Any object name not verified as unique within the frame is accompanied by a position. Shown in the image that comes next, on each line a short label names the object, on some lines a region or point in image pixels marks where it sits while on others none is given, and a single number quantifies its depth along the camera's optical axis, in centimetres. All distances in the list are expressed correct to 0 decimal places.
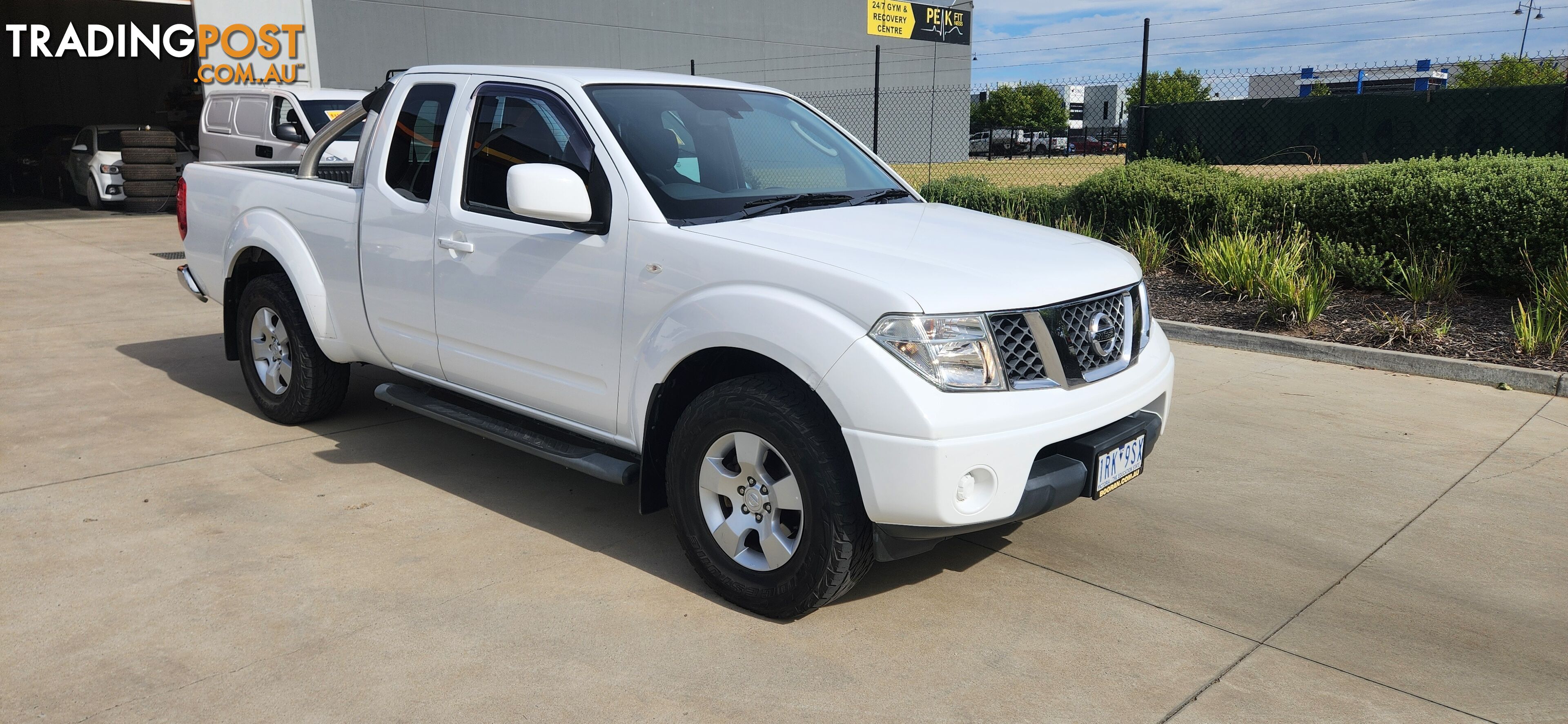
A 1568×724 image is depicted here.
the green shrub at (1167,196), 1010
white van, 1320
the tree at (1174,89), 8525
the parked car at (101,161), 1914
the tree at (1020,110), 8981
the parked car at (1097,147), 3675
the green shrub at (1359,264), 886
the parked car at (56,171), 2131
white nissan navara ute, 337
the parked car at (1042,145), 5209
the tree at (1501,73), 5394
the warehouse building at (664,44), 2309
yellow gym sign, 3984
